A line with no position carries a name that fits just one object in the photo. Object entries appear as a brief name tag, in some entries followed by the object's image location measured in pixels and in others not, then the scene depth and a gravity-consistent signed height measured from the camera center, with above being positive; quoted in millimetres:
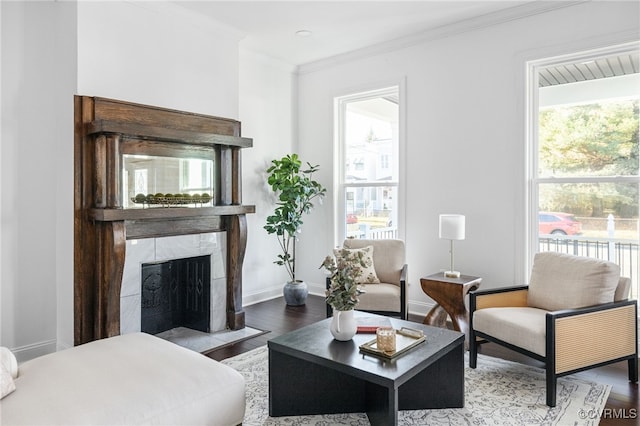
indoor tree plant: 4980 +56
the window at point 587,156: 3596 +442
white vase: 2512 -700
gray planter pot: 5031 -1024
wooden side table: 3779 -790
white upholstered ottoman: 1621 -758
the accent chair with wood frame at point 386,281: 3844 -720
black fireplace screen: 3949 -838
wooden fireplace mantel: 3232 -13
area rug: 2469 -1219
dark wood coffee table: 2383 -1040
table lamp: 3941 -191
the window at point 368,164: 5025 +521
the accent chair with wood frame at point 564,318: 2676 -772
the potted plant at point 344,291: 2484 -497
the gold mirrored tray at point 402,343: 2281 -772
